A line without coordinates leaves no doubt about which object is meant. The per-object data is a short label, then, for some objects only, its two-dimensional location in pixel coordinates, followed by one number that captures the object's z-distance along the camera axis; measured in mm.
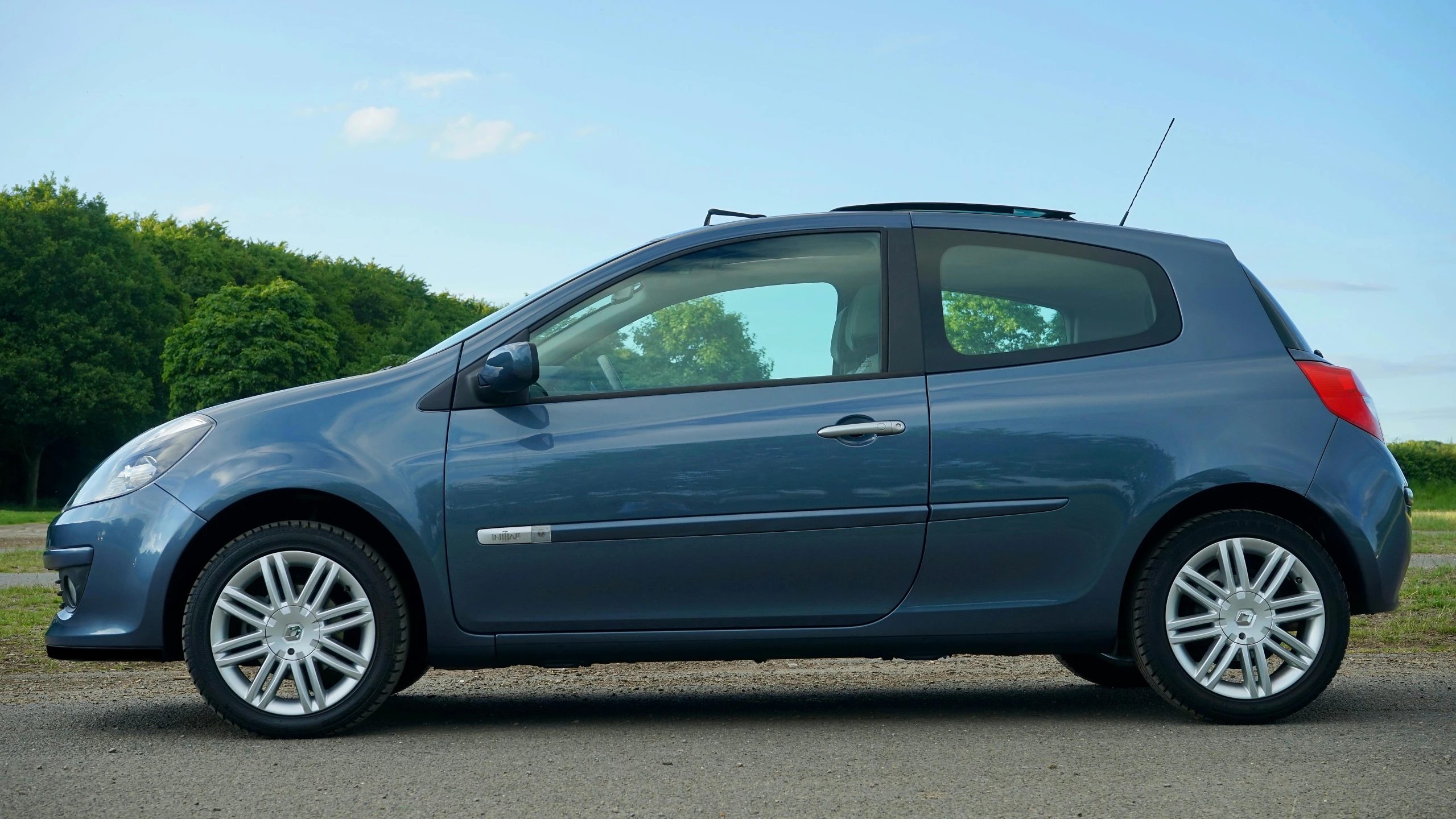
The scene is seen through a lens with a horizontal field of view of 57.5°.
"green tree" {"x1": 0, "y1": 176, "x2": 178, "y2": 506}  47281
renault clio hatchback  4602
